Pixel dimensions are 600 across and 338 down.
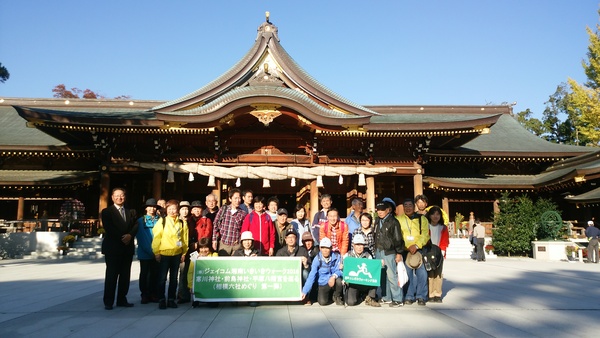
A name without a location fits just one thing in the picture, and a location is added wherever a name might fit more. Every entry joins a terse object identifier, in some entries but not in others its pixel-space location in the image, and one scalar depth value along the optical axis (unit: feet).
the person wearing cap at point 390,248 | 19.90
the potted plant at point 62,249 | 46.57
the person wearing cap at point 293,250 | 20.10
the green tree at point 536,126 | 134.92
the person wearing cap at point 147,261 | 19.65
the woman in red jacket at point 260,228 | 21.18
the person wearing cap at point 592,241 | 43.68
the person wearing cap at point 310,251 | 20.30
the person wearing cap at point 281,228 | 22.92
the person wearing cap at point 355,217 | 22.65
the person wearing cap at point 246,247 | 19.97
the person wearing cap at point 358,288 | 19.72
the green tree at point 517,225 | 50.80
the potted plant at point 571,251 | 47.14
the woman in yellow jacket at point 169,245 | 19.03
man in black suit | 18.67
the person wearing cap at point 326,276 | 19.61
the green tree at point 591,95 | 83.97
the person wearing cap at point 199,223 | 21.40
